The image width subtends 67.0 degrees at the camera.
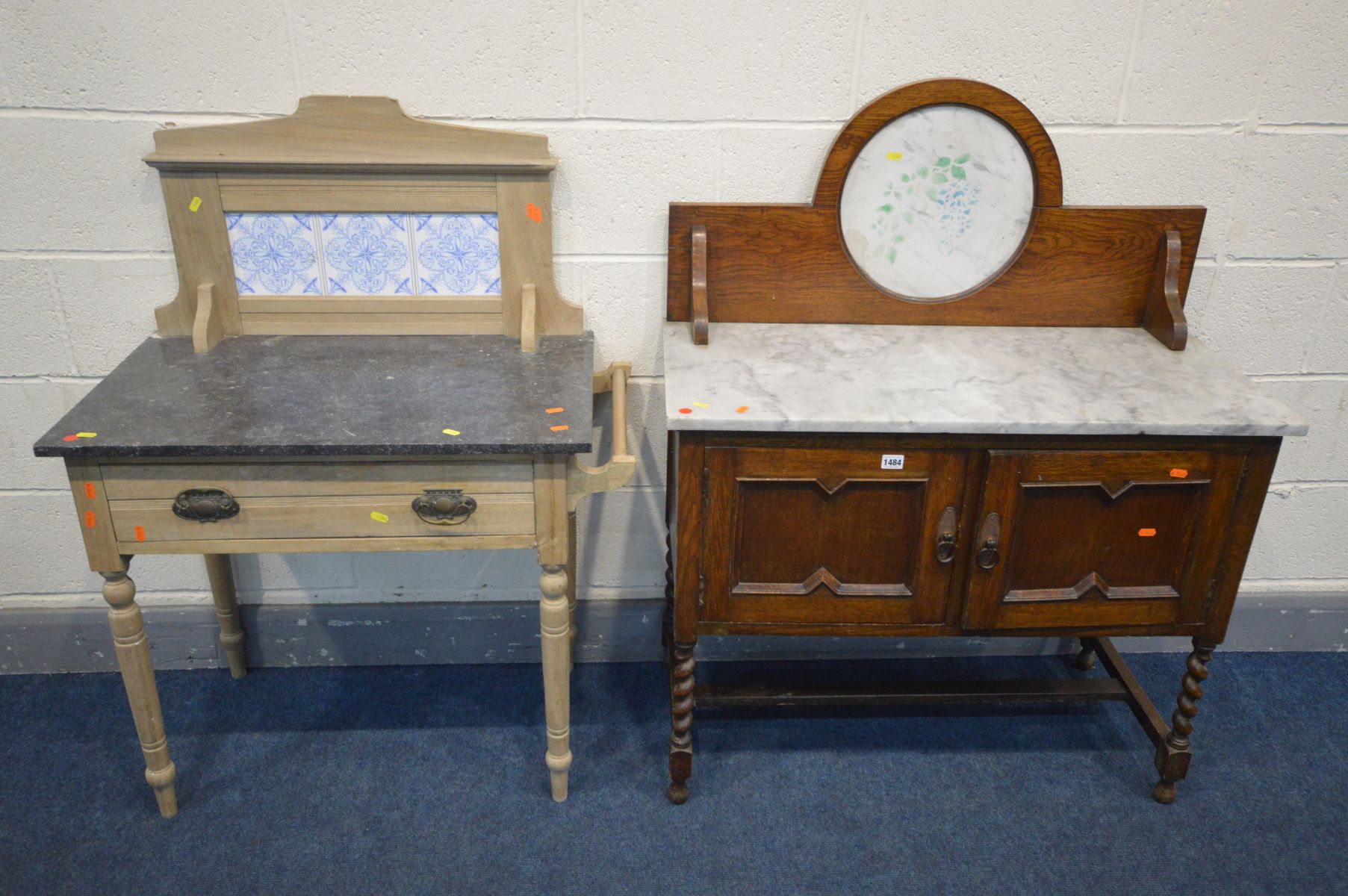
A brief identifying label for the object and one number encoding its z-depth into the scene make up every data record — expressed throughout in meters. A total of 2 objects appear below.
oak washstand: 1.67
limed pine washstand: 1.60
